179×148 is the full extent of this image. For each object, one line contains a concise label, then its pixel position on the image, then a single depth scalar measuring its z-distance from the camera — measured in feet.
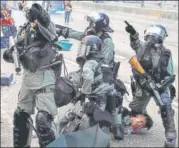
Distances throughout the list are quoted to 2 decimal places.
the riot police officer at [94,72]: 35.47
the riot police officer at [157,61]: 37.83
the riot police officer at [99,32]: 37.78
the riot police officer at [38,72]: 31.12
